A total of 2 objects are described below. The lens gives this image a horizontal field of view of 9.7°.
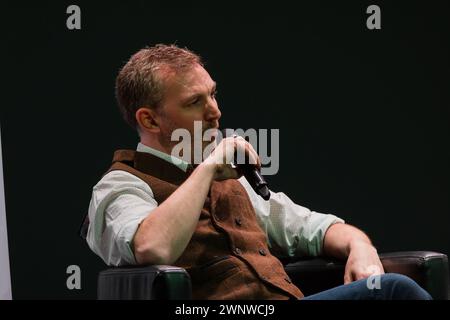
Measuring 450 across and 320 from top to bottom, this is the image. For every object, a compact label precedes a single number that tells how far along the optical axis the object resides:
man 4.82
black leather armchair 4.69
